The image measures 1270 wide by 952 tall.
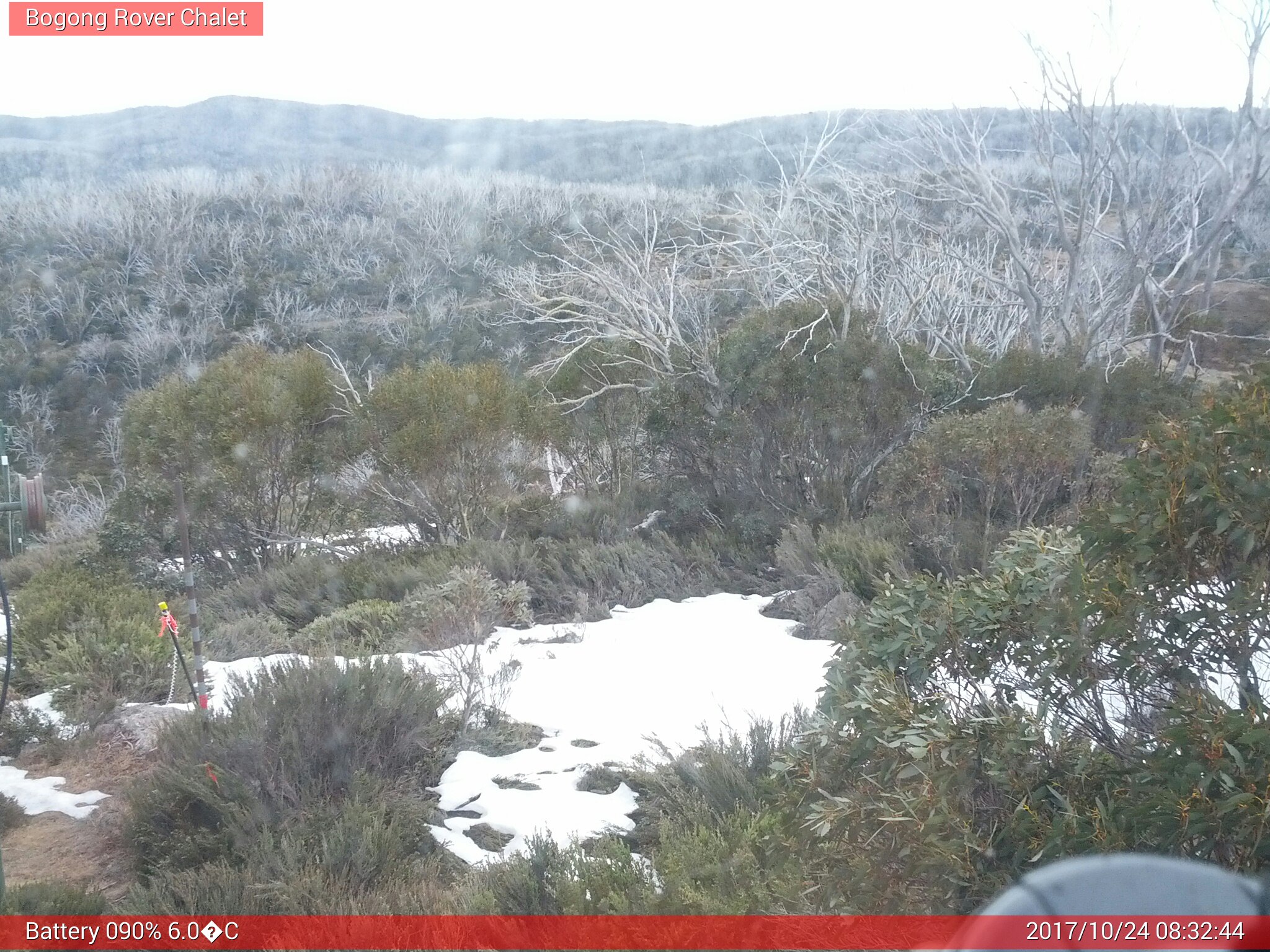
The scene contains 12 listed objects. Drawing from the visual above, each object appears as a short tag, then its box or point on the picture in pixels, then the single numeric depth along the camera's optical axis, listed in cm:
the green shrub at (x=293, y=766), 382
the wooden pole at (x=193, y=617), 447
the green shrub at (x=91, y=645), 615
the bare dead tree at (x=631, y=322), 1068
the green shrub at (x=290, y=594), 859
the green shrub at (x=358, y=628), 650
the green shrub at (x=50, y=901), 317
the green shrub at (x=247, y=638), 693
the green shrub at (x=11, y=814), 452
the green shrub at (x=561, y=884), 290
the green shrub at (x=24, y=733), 555
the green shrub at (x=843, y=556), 695
